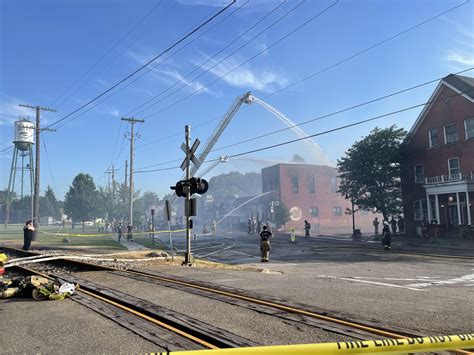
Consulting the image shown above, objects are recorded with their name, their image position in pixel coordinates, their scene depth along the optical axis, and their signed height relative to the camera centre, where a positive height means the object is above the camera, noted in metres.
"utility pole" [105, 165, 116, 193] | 76.24 +8.27
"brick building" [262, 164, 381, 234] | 58.38 +3.98
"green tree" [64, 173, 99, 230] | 65.06 +4.56
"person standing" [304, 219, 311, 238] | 34.22 -0.82
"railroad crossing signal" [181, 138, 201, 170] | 15.02 +2.82
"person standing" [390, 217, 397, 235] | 32.88 -0.57
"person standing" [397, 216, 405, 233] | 33.97 -0.51
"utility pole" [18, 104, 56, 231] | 32.34 +3.80
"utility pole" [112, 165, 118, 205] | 76.06 +6.81
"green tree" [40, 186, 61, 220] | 99.19 +6.34
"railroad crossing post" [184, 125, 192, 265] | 14.08 -0.24
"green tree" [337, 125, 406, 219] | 32.91 +4.11
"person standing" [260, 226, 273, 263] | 16.73 -1.05
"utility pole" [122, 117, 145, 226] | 36.66 +8.00
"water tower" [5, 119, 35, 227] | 59.03 +13.74
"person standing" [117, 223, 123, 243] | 34.59 -0.66
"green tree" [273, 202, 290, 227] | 53.00 +0.73
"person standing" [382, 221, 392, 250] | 21.05 -1.17
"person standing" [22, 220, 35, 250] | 21.64 -0.49
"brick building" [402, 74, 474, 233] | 29.12 +4.55
